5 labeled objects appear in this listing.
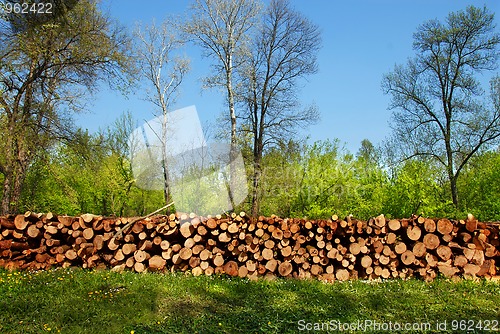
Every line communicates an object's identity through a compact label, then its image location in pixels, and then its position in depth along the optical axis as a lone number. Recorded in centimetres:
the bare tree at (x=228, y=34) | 1812
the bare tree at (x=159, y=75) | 2228
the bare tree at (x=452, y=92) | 1730
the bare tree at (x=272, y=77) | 1842
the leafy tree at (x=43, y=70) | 1210
